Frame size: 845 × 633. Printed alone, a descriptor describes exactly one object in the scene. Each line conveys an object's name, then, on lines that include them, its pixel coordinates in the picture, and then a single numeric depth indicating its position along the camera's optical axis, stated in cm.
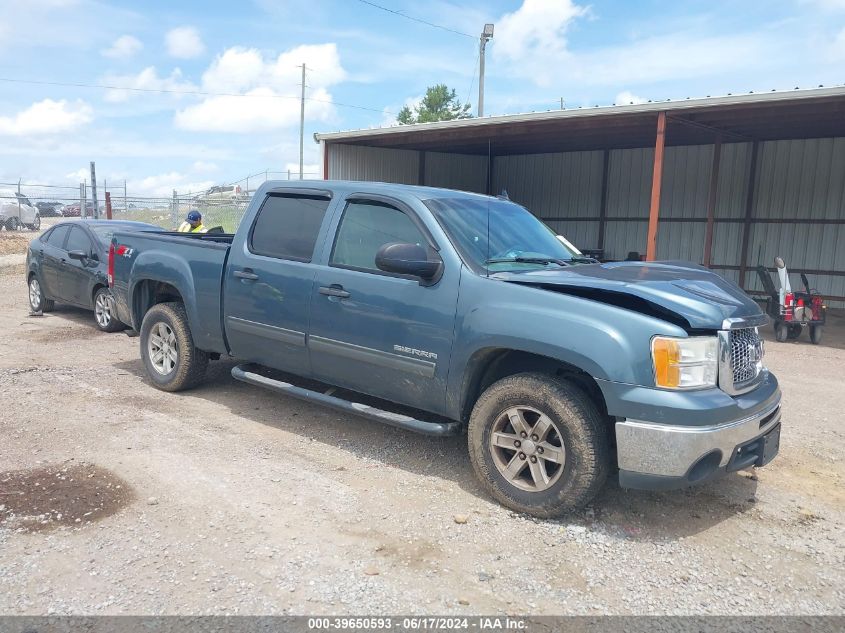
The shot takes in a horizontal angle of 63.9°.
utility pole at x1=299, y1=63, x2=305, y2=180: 4968
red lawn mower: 1066
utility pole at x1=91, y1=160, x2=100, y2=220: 1956
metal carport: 1327
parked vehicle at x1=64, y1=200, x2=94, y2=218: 3759
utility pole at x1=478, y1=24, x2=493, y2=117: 2623
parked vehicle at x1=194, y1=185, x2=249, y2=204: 2100
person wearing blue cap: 1073
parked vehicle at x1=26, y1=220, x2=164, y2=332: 930
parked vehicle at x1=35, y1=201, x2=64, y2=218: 4131
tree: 5184
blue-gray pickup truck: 354
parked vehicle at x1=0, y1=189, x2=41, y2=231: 2858
